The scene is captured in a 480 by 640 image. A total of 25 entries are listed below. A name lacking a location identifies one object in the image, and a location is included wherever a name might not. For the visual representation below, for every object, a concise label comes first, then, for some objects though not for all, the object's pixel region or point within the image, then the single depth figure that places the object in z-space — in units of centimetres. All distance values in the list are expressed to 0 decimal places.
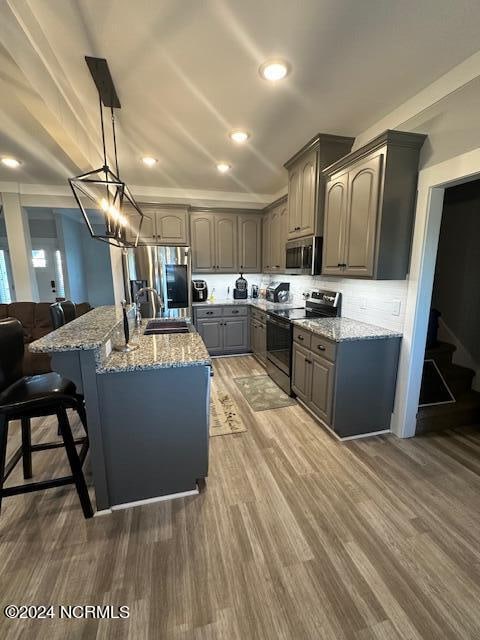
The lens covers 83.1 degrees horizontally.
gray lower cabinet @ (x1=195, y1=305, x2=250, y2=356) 435
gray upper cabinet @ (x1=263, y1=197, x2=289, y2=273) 382
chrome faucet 271
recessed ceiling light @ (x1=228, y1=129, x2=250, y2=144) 260
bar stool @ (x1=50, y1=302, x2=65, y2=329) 219
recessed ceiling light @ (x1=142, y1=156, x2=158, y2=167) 321
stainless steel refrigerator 397
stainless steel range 308
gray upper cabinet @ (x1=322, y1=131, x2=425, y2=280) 207
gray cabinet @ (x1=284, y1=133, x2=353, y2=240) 272
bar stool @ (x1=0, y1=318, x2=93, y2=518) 145
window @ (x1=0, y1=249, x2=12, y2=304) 676
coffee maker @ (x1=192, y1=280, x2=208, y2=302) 455
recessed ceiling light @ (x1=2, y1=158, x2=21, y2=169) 318
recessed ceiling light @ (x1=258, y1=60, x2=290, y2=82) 171
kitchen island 154
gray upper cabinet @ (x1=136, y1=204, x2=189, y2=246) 417
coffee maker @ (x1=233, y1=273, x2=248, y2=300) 488
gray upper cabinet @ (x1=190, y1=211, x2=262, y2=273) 446
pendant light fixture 145
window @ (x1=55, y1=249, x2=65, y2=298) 657
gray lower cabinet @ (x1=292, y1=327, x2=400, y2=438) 230
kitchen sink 260
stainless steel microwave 289
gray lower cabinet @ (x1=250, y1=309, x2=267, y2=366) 395
